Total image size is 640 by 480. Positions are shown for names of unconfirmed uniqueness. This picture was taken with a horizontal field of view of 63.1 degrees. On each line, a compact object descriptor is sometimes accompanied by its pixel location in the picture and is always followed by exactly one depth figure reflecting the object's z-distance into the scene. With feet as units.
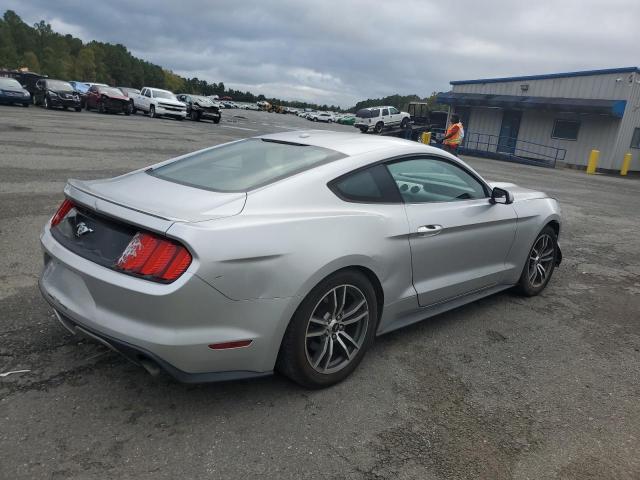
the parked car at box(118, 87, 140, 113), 103.14
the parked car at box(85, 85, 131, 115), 100.12
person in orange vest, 48.06
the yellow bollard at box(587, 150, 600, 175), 86.33
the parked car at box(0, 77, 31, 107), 85.15
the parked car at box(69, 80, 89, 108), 105.80
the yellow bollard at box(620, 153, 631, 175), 88.07
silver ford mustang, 8.04
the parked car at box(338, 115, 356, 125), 231.26
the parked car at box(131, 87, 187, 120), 102.01
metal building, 87.45
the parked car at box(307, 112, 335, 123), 230.68
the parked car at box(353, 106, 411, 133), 125.80
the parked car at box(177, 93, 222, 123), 105.33
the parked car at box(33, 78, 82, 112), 91.61
